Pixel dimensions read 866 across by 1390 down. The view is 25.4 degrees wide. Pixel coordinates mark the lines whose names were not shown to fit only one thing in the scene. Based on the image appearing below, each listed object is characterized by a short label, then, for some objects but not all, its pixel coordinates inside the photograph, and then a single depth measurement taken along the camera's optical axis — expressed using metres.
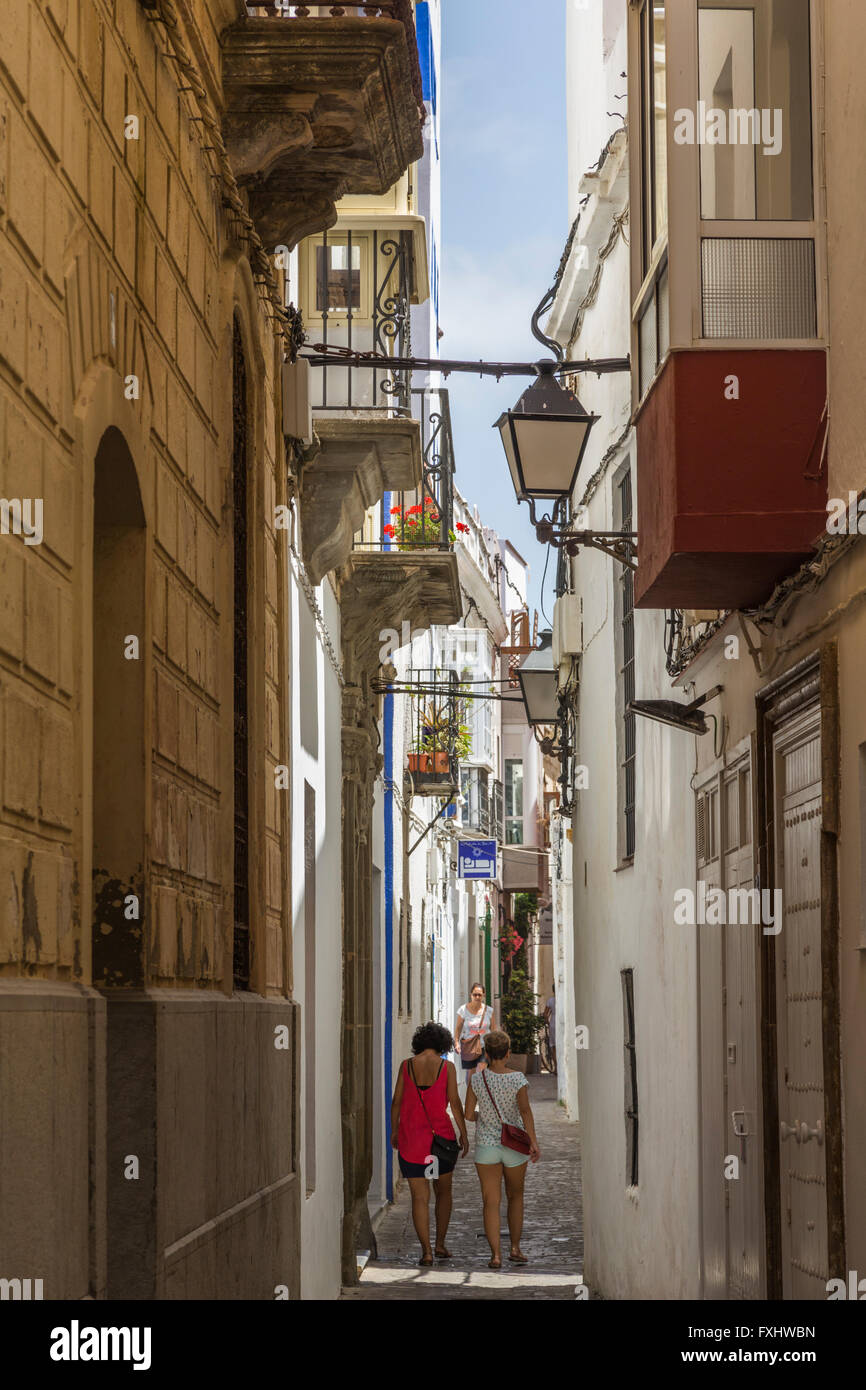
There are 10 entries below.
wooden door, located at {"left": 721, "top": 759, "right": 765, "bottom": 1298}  7.85
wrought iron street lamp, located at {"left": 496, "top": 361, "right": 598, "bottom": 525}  9.73
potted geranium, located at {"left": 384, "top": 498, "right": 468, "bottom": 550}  13.95
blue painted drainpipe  18.51
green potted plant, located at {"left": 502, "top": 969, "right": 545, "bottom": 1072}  42.16
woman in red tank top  13.70
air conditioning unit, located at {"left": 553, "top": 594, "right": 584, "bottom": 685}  14.20
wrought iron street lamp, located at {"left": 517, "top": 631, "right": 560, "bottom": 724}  15.80
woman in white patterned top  13.44
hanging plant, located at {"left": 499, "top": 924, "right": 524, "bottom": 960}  47.81
